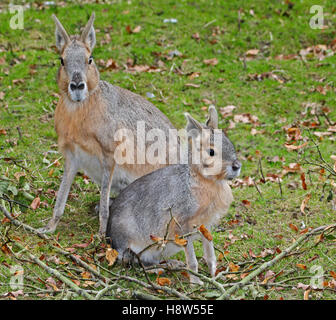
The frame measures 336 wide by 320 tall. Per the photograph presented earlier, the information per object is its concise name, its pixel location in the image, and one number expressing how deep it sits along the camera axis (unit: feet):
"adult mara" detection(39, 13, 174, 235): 36.22
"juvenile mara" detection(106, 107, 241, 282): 31.40
